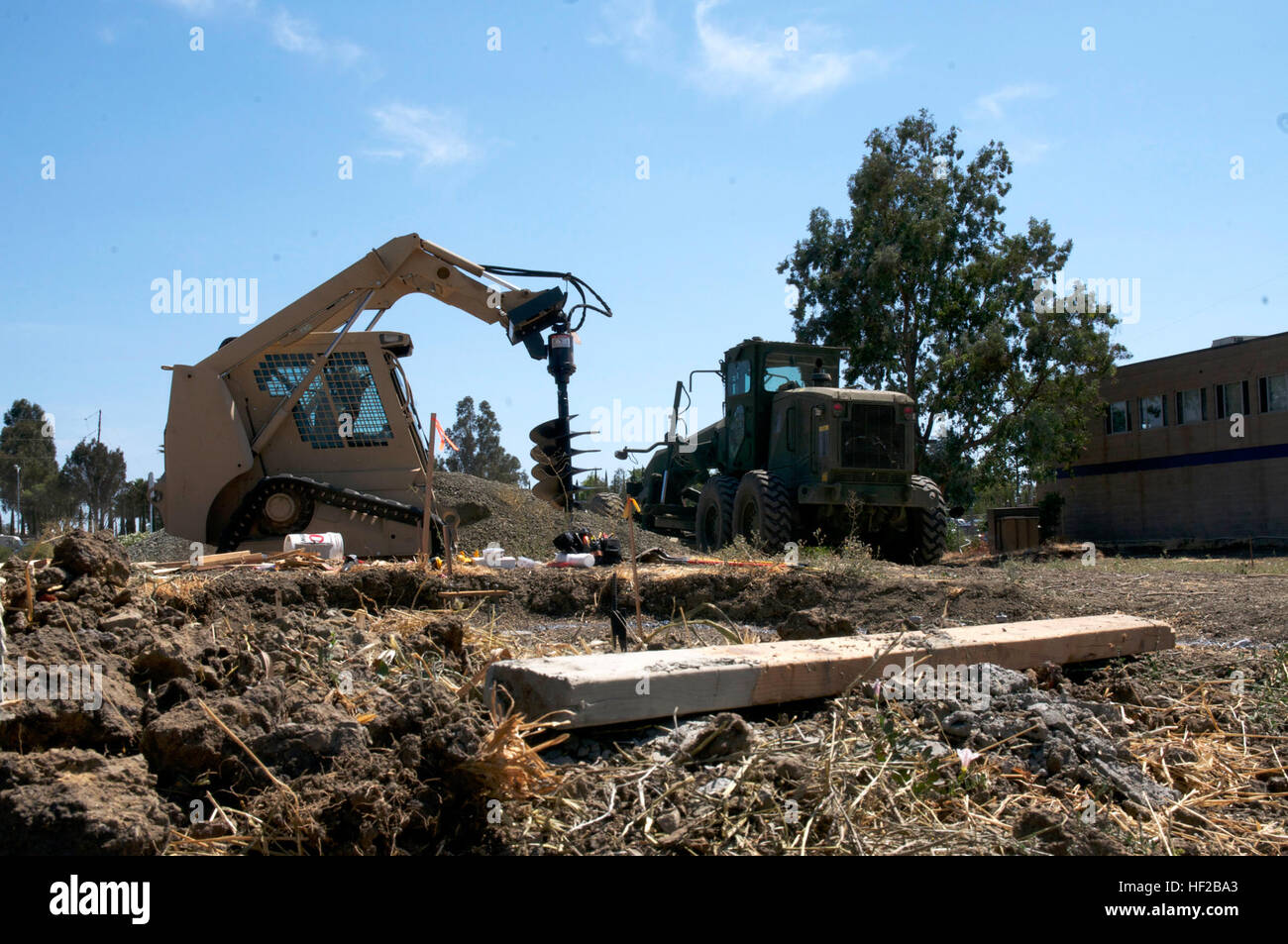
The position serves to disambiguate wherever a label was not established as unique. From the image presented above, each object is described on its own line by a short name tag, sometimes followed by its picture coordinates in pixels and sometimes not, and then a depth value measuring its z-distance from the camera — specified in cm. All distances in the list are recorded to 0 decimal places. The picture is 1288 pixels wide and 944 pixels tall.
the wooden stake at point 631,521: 514
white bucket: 803
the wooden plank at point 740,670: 319
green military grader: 1257
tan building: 2411
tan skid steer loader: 925
